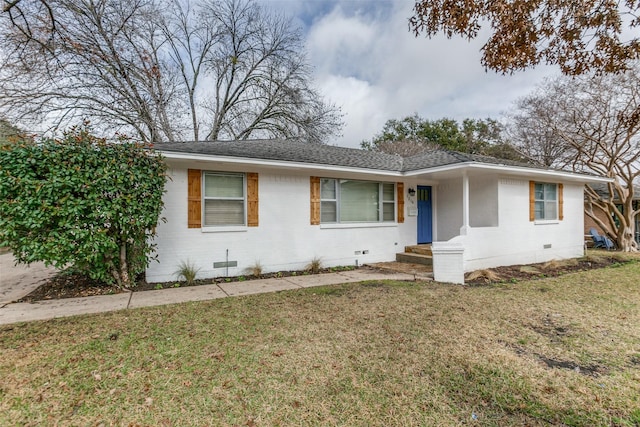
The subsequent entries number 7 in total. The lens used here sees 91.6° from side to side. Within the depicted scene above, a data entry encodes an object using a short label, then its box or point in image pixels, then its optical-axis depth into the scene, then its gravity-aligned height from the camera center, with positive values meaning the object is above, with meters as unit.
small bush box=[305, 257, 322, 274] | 8.40 -1.28
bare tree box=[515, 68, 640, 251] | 12.64 +4.05
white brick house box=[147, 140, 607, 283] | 7.11 +0.29
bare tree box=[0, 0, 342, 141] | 12.89 +7.61
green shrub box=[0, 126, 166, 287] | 5.06 +0.37
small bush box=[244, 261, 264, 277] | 7.75 -1.26
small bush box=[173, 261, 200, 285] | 6.95 -1.17
